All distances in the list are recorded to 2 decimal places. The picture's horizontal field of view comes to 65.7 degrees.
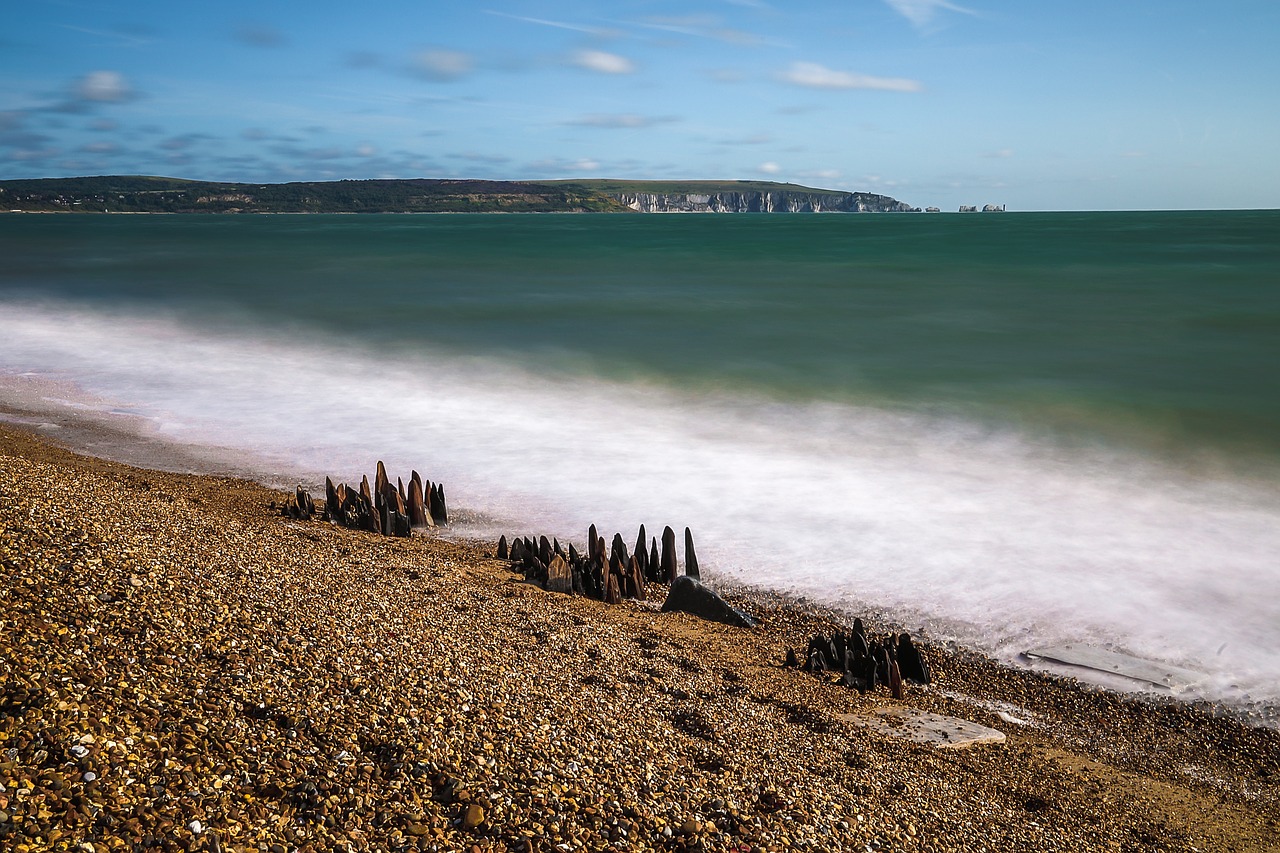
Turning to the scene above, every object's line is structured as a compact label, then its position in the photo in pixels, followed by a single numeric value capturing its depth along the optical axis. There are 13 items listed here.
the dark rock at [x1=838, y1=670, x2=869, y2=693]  6.70
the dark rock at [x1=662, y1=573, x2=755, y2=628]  7.81
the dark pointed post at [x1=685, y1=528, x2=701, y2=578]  8.79
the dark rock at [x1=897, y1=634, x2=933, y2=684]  6.98
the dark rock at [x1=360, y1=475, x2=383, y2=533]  9.27
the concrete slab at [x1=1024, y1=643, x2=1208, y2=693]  7.39
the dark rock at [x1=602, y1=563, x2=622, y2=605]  8.02
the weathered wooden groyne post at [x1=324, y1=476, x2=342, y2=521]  9.39
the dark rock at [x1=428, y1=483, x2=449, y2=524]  10.04
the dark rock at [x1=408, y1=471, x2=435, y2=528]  9.79
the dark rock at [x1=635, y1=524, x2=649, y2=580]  8.60
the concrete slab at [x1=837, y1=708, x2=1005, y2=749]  5.99
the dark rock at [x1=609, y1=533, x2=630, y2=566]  8.39
